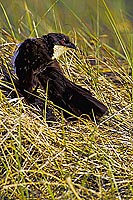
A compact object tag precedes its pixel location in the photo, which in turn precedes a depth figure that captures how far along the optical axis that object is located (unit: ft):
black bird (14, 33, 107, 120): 19.07
